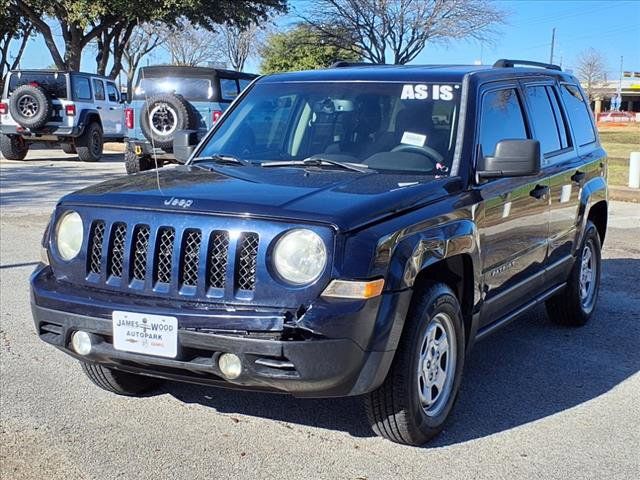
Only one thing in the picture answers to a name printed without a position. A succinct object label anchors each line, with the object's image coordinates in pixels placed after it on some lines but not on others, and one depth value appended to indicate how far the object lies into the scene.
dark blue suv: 3.35
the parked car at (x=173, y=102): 13.58
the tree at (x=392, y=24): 33.91
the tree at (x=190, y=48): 59.84
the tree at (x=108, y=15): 26.92
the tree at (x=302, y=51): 36.28
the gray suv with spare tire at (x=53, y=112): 18.02
